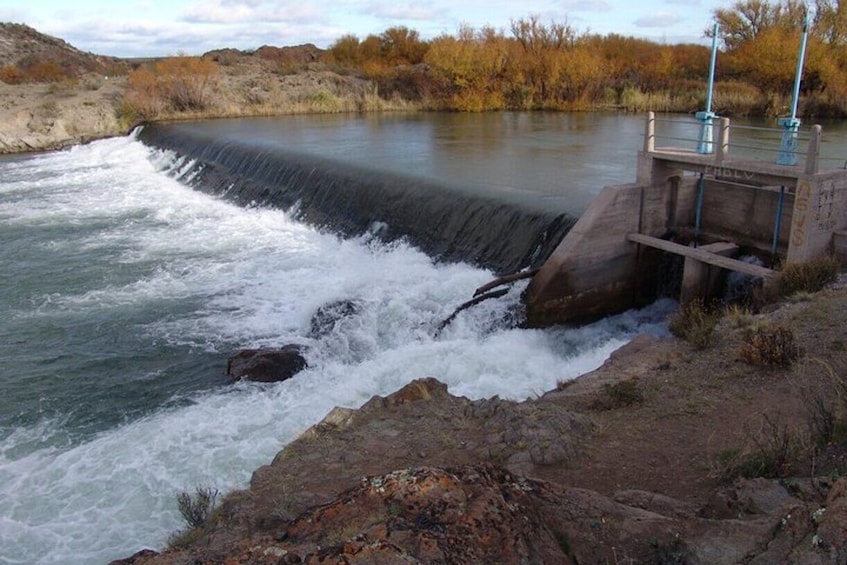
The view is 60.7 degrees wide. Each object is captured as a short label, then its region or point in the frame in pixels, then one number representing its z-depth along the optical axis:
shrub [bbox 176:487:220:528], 5.88
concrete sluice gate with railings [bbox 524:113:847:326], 10.59
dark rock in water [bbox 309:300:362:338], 12.29
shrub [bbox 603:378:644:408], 7.39
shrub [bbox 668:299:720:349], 8.85
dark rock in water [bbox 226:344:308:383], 10.44
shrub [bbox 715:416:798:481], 4.86
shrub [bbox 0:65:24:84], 53.65
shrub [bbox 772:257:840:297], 10.04
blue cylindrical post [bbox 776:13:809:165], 10.71
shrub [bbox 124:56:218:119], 38.19
